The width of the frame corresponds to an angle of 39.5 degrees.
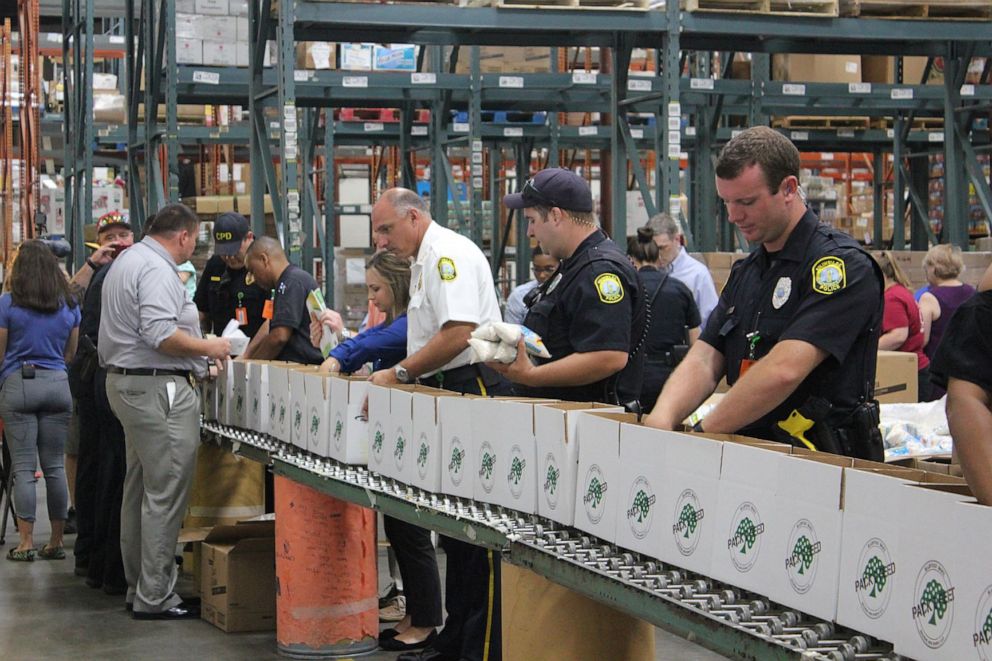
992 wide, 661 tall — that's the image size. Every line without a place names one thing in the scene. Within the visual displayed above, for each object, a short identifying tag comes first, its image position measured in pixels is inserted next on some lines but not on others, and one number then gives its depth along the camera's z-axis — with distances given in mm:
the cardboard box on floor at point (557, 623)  3773
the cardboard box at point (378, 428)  4855
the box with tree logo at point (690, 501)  3035
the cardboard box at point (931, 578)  2338
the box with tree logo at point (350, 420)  5109
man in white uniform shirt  5168
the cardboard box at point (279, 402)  5926
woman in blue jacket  5855
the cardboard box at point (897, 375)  8141
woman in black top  7703
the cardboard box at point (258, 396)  6266
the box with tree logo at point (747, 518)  2852
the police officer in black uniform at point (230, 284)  8117
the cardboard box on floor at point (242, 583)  6500
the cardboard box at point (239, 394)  6629
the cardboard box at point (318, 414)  5379
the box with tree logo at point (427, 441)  4406
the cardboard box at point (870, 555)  2525
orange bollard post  5824
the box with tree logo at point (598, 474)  3445
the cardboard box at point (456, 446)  4207
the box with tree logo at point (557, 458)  3648
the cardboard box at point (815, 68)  14805
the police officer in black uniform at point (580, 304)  4562
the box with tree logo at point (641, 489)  3246
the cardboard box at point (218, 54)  12422
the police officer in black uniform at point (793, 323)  3369
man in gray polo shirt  6598
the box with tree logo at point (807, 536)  2684
